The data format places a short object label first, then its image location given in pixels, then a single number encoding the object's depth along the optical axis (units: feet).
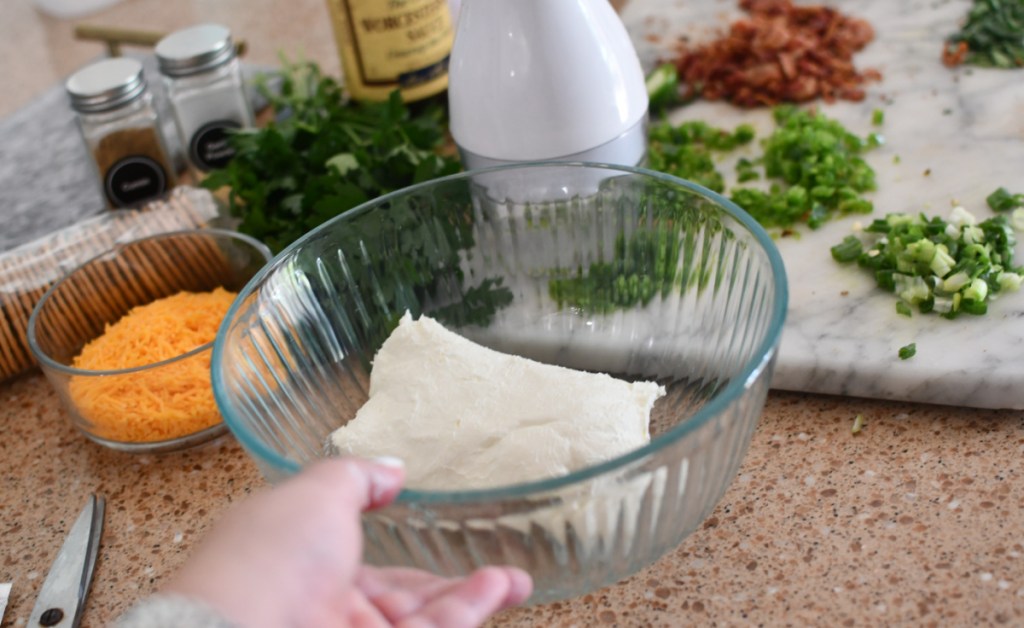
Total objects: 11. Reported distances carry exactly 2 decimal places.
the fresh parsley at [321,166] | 3.34
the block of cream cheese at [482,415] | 2.12
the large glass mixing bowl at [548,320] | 1.90
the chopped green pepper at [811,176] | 3.32
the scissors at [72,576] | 2.40
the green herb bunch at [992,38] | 4.00
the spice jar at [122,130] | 3.67
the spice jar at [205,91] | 3.85
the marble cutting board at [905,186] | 2.64
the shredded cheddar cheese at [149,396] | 2.83
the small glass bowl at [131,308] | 2.84
